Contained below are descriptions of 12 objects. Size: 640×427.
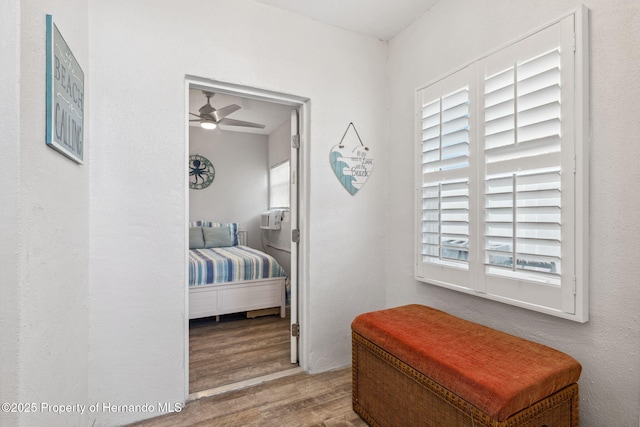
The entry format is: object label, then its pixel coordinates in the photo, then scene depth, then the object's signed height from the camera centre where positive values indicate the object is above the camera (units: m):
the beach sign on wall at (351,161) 2.39 +0.41
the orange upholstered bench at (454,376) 1.11 -0.67
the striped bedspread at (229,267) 3.29 -0.63
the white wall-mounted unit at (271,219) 5.04 -0.12
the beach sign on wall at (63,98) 1.06 +0.46
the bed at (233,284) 3.26 -0.81
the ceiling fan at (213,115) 3.56 +1.20
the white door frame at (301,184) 2.18 +0.23
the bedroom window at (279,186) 5.17 +0.49
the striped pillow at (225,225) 5.03 -0.22
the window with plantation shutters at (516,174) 1.36 +0.20
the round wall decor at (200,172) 5.39 +0.72
